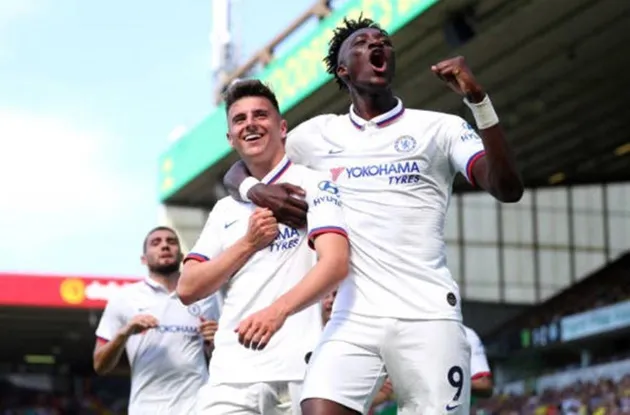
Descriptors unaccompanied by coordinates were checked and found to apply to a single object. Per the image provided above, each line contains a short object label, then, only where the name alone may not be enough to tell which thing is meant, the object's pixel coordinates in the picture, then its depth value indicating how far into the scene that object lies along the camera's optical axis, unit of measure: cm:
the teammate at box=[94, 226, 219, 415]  851
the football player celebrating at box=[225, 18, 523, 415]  497
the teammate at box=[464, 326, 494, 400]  828
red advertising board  2716
